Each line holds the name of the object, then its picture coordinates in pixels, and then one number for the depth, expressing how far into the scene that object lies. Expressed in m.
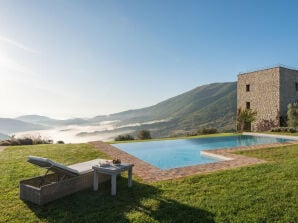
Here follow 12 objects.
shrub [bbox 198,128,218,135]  23.54
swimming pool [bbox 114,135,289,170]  10.95
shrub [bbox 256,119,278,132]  24.53
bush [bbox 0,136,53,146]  15.72
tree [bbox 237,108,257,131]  24.67
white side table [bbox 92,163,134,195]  5.22
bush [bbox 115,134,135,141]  19.64
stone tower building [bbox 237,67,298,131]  24.36
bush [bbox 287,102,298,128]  21.58
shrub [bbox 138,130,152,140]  21.42
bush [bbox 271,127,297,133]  19.78
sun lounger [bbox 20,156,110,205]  4.77
